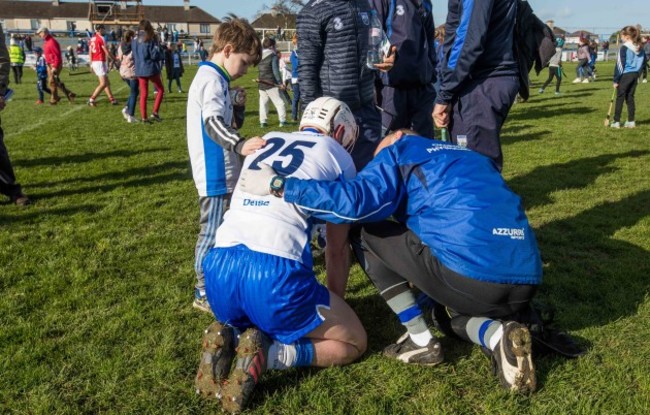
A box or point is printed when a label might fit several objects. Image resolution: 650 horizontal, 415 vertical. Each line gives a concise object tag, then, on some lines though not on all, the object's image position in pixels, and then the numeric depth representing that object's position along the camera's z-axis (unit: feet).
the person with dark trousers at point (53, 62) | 50.06
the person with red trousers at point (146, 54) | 36.94
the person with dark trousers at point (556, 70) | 61.62
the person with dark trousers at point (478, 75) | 12.39
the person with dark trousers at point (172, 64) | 67.05
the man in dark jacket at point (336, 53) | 13.41
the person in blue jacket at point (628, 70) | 35.17
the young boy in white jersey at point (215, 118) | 10.82
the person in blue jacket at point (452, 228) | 8.46
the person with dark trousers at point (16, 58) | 78.43
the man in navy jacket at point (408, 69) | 15.89
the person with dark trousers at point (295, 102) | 42.58
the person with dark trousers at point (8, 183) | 19.40
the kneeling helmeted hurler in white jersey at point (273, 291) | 8.36
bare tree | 215.92
